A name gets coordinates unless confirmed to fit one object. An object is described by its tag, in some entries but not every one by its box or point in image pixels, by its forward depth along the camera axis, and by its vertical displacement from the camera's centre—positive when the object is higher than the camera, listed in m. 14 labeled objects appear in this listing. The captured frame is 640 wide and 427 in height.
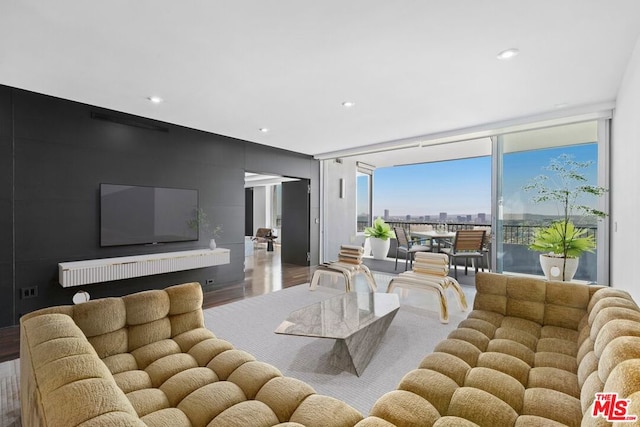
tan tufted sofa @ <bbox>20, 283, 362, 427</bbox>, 0.95 -0.79
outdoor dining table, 6.32 -0.46
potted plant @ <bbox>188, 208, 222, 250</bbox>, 4.80 -0.22
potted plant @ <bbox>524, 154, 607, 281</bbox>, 3.61 -0.05
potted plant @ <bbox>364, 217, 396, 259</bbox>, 7.97 -0.61
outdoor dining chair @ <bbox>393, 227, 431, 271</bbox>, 6.15 -0.67
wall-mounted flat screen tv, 3.93 -0.03
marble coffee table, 2.30 -0.89
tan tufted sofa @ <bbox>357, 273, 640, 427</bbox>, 1.19 -0.79
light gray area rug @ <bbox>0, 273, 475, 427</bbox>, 2.14 -1.22
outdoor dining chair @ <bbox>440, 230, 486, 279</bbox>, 5.47 -0.50
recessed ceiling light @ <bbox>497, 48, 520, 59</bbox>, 2.44 +1.30
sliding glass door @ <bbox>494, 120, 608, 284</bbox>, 4.04 +0.35
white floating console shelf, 3.38 -0.66
